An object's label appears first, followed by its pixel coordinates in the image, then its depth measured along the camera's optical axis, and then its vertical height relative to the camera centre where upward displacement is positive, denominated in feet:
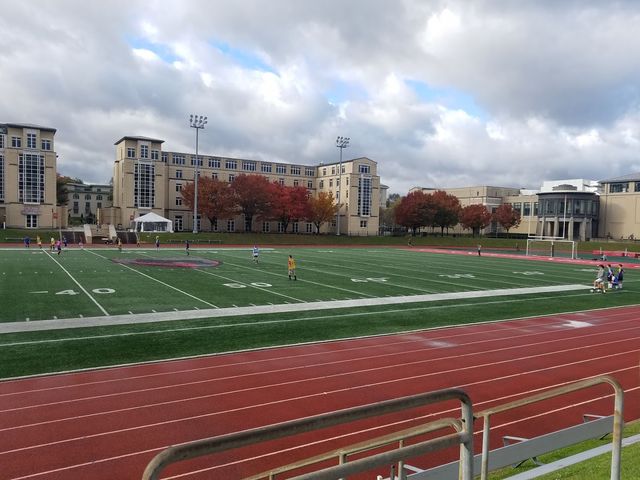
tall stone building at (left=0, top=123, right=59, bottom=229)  240.73 +16.72
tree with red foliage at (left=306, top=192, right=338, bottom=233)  301.43 +6.30
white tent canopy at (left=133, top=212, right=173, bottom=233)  227.20 -4.38
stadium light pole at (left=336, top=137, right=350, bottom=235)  278.05 +42.30
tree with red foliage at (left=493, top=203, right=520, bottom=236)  344.28 +5.33
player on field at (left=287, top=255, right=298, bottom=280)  93.04 -8.95
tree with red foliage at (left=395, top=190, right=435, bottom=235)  317.22 +7.35
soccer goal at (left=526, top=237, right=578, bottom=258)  203.92 -10.25
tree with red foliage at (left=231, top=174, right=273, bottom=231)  272.51 +12.58
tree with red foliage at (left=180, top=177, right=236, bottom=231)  266.98 +9.48
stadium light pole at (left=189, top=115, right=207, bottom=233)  231.93 +42.34
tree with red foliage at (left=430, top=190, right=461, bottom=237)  320.50 +7.57
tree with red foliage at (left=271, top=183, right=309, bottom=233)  285.43 +9.10
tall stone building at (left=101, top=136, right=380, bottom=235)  277.85 +21.54
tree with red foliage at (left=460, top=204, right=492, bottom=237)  337.52 +4.94
